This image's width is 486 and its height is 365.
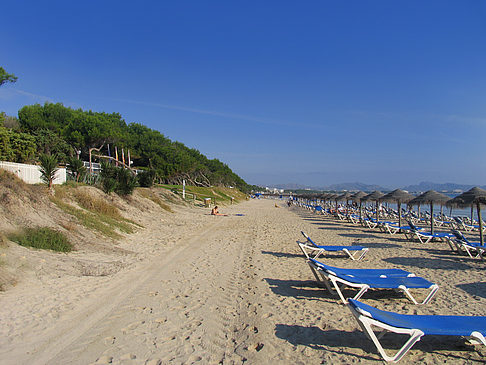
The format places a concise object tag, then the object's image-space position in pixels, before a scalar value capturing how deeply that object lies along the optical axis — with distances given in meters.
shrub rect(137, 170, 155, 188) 23.91
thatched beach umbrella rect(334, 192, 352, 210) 27.18
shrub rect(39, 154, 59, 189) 11.41
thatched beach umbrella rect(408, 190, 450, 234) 13.76
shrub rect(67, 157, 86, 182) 16.44
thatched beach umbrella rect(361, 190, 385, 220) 20.22
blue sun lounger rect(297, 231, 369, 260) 9.23
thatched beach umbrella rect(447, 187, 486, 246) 10.19
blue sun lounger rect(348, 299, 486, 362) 3.44
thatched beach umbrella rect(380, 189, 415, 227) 17.02
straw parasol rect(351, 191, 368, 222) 24.01
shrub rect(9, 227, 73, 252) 7.35
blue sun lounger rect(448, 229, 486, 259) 9.42
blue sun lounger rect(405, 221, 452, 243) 12.73
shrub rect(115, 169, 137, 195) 17.03
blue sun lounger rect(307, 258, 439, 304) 5.31
